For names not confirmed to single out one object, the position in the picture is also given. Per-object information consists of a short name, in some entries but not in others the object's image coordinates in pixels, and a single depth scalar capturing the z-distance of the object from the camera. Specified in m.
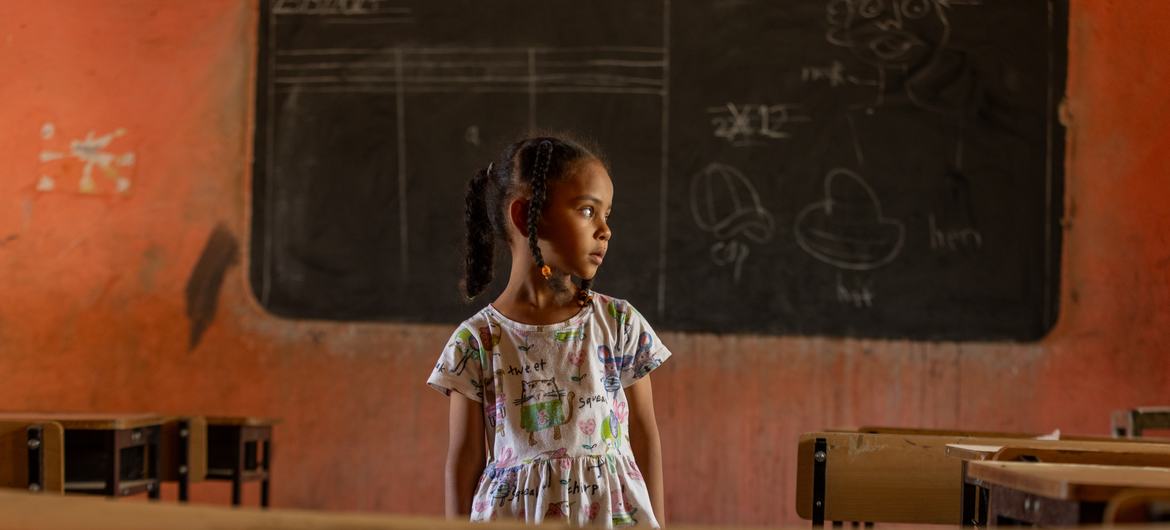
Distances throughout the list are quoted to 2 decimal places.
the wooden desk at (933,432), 2.89
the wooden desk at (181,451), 4.02
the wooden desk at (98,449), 3.46
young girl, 1.97
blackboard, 4.68
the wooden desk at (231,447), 4.26
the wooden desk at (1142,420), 3.60
